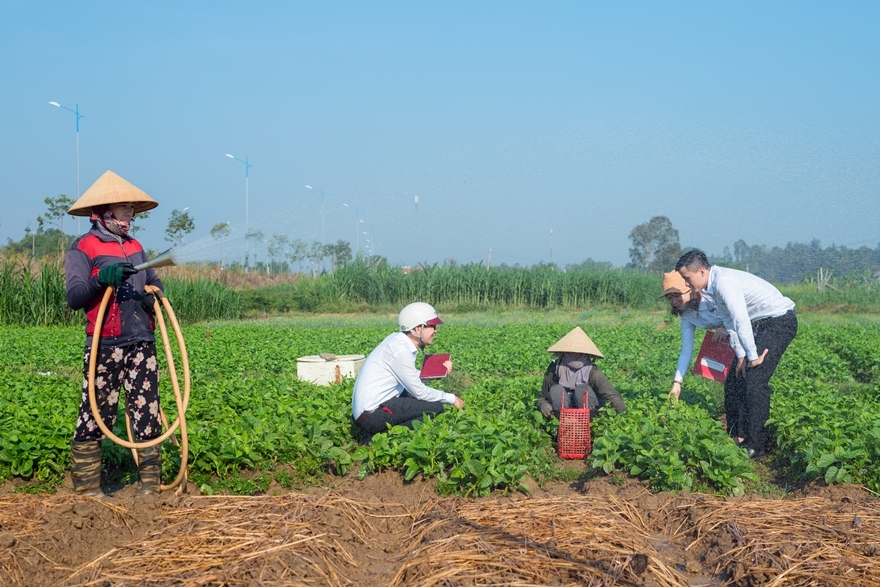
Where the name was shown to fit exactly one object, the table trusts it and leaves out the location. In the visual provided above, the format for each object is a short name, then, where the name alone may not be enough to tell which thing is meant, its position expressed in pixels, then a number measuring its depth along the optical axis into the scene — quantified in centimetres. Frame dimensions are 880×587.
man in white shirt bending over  674
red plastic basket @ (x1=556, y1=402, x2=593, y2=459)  706
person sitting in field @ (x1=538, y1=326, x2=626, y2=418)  751
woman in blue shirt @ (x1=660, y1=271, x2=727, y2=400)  705
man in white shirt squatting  693
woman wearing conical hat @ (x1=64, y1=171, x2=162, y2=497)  528
